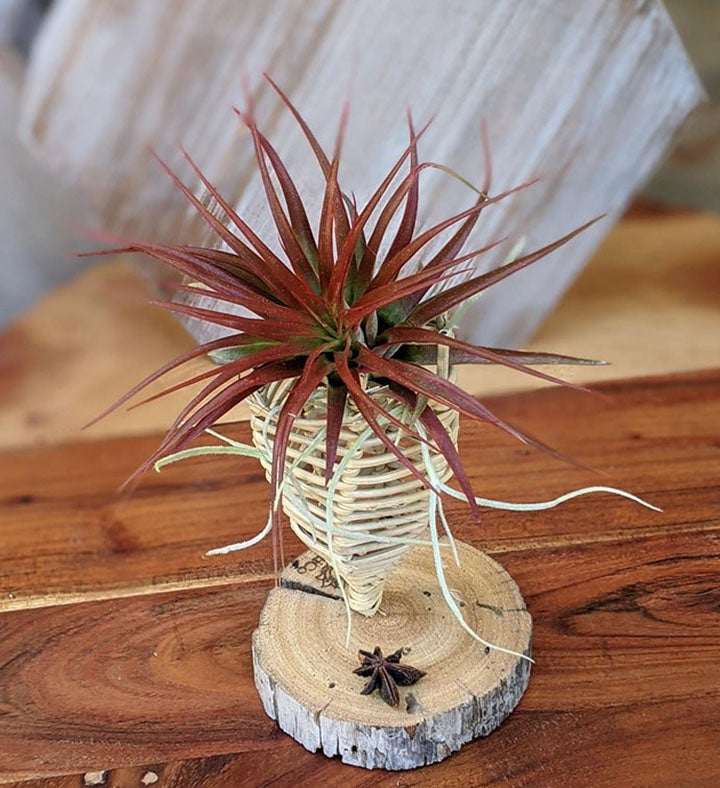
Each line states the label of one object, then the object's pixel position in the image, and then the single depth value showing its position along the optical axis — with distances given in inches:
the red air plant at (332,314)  22.0
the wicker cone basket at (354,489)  23.8
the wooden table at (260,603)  26.3
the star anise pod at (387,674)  25.7
